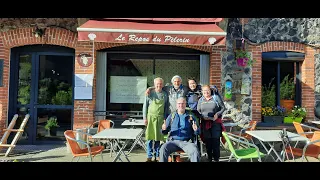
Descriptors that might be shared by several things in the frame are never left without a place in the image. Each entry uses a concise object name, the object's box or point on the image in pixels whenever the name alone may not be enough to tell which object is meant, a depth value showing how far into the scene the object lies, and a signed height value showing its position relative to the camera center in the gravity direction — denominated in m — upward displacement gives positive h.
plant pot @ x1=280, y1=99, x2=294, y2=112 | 8.04 -0.25
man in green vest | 5.55 -0.34
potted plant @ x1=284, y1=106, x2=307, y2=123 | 7.74 -0.56
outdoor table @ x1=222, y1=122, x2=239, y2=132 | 6.81 -0.71
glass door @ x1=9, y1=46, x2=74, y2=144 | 7.65 +0.12
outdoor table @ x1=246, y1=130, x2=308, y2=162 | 5.03 -0.76
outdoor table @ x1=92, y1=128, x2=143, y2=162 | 4.94 -0.74
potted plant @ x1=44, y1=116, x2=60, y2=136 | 7.70 -0.88
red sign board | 6.24 +1.24
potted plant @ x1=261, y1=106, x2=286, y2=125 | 7.74 -0.52
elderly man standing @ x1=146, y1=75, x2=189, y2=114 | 5.56 +0.05
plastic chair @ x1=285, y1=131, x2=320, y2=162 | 5.13 -1.01
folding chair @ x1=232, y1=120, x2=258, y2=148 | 6.80 -0.82
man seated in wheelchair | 4.77 -0.57
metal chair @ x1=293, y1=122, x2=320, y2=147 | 6.32 -0.75
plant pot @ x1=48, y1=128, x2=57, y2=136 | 7.77 -1.05
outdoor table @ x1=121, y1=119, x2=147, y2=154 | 6.40 -0.68
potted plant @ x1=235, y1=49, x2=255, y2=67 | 7.61 +0.99
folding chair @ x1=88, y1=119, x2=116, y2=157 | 6.96 -0.74
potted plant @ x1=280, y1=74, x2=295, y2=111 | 8.05 +0.07
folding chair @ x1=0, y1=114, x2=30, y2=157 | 6.54 -0.94
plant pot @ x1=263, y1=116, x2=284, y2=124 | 7.73 -0.65
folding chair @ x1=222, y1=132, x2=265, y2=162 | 4.91 -1.03
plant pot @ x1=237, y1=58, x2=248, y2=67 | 7.62 +0.91
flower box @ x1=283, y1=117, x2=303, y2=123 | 7.73 -0.65
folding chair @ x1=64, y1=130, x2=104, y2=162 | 5.05 -1.03
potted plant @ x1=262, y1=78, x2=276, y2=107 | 8.00 -0.05
